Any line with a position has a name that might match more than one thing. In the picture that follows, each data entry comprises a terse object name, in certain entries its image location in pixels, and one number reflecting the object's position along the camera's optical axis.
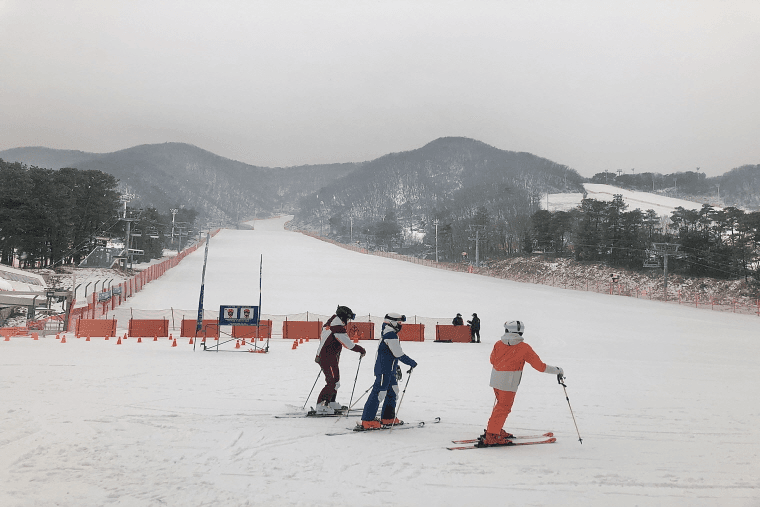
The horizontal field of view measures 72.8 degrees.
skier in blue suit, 7.18
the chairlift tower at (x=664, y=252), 48.45
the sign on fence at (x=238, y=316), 16.98
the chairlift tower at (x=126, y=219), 48.85
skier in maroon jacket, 7.80
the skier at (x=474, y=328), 21.00
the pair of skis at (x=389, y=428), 7.13
